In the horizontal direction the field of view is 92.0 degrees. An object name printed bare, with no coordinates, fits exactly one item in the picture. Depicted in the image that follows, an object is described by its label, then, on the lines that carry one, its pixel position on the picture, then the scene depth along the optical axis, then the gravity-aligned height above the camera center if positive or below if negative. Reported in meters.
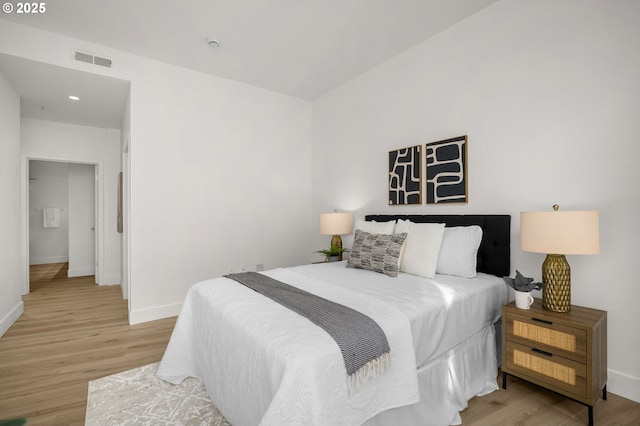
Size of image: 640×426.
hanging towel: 7.09 -0.12
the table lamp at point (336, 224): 3.82 -0.15
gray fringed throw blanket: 1.36 -0.57
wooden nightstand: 1.76 -0.85
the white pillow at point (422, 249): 2.46 -0.31
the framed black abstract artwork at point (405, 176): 3.21 +0.39
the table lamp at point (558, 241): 1.83 -0.18
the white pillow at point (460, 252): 2.44 -0.32
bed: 1.28 -0.70
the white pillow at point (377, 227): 2.92 -0.15
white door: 5.98 -0.16
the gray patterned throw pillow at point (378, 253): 2.57 -0.36
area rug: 1.84 -1.24
